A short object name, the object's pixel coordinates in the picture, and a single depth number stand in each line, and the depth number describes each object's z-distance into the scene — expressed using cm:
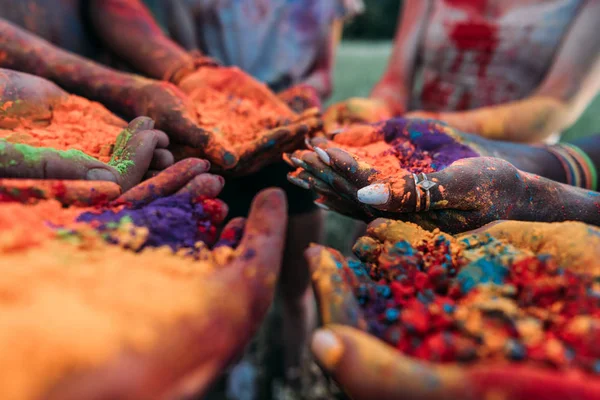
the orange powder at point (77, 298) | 23
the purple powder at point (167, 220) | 32
